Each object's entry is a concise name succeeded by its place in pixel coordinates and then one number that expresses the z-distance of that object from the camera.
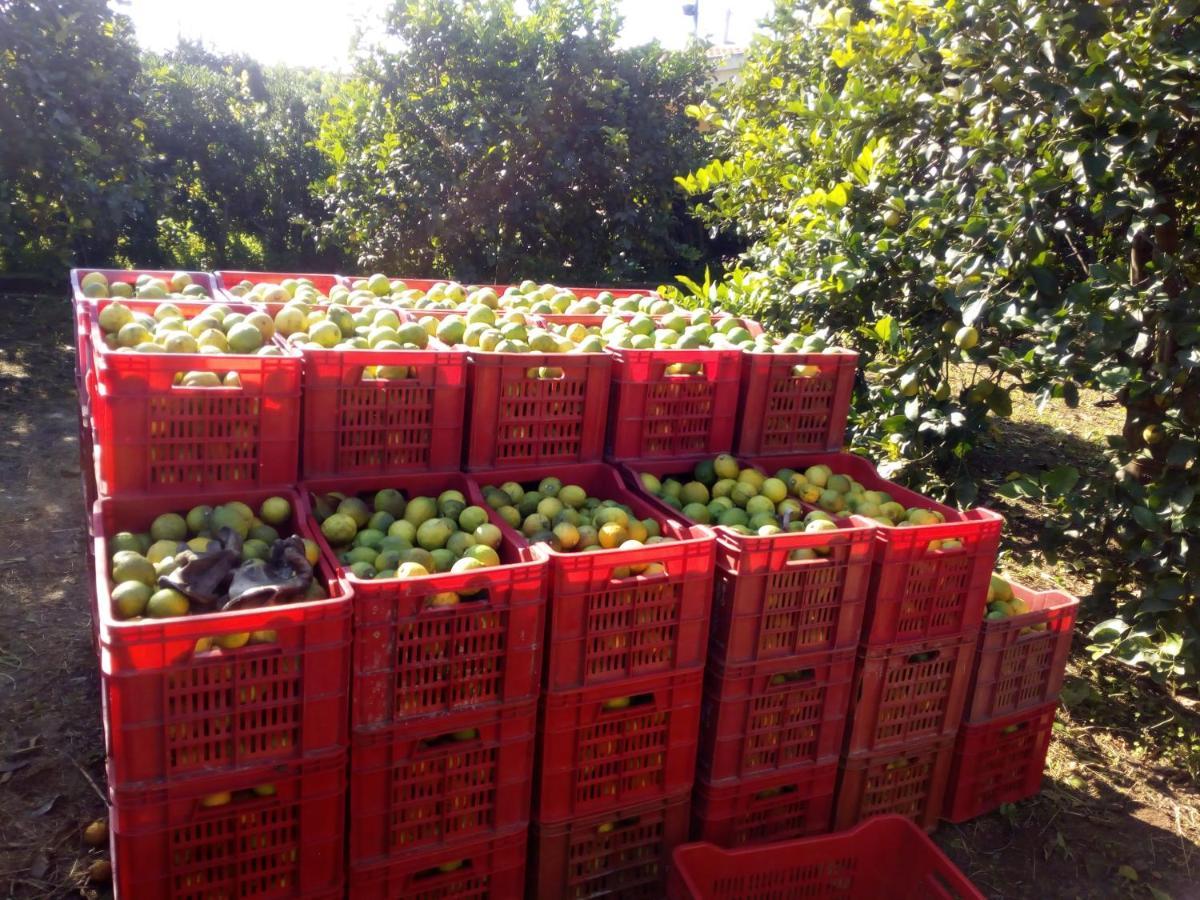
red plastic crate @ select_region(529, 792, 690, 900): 2.90
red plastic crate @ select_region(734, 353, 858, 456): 3.88
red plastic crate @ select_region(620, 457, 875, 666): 2.95
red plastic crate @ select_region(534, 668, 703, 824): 2.81
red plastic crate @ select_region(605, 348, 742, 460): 3.62
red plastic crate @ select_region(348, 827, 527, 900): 2.64
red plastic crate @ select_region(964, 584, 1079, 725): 3.43
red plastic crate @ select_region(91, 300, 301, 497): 2.78
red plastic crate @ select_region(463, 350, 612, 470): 3.36
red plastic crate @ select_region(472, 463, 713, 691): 2.72
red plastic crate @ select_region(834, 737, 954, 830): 3.33
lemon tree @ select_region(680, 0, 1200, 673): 3.60
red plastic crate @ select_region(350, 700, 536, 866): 2.56
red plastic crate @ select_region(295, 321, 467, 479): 3.11
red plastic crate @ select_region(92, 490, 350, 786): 2.21
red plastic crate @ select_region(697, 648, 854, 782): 3.04
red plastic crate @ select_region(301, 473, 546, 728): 2.49
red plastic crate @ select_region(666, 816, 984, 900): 2.92
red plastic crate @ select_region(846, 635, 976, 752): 3.24
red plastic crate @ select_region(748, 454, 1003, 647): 3.14
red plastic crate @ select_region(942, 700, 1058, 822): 3.51
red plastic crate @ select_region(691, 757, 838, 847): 3.12
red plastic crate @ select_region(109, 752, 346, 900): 2.29
